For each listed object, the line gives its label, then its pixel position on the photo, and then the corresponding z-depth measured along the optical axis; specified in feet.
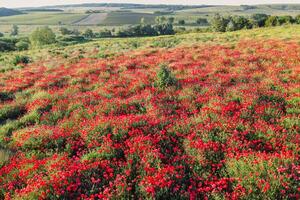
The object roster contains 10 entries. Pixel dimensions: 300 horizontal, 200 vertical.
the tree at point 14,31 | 416.75
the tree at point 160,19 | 556.10
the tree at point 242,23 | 243.01
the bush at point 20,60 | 88.48
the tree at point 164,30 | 326.44
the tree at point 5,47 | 187.93
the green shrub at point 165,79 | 45.09
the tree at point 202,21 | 528.63
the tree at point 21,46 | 207.25
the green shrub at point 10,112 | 38.27
